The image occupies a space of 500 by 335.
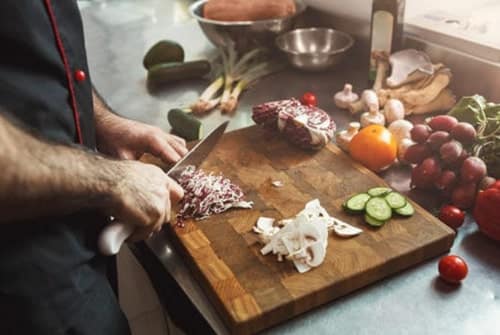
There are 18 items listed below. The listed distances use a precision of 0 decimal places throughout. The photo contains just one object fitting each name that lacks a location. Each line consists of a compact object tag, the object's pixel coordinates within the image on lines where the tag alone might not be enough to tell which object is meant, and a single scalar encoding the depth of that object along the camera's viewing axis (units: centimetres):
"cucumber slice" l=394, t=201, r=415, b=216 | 89
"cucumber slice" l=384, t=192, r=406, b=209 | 90
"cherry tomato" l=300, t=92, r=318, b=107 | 131
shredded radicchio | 93
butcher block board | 75
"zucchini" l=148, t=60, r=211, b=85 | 157
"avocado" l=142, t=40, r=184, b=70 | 164
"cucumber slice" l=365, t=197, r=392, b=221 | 88
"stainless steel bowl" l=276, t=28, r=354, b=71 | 151
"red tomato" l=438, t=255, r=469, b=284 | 78
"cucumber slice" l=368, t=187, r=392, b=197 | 93
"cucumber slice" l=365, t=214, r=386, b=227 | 87
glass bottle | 130
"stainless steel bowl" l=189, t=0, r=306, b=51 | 157
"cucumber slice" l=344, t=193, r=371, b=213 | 90
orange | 104
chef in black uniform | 63
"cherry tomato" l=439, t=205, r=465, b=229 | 90
